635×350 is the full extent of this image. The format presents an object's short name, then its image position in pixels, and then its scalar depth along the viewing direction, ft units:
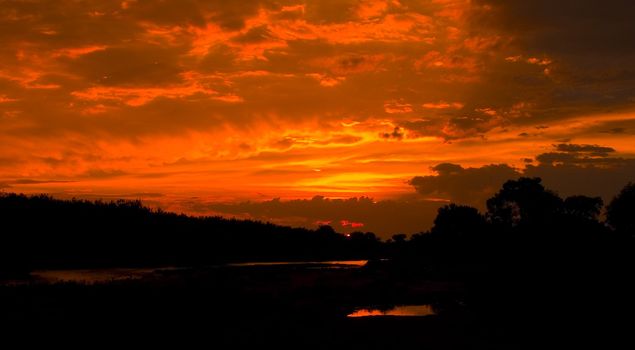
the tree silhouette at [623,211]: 295.07
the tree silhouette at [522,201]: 394.32
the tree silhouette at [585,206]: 379.14
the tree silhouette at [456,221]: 428.97
